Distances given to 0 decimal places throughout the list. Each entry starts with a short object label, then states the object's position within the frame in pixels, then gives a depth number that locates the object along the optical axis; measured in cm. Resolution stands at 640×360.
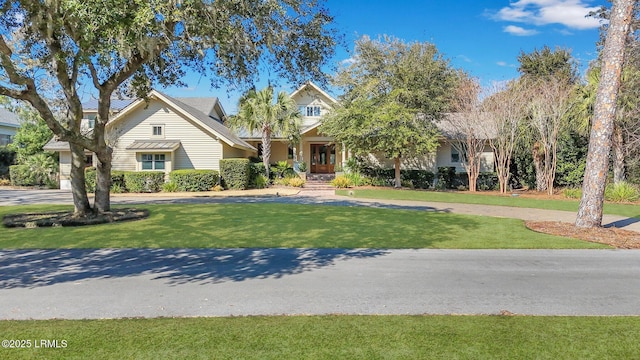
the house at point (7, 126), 3853
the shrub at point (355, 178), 2483
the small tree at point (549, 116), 2097
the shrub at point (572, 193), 1934
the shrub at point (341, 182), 2397
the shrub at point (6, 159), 3016
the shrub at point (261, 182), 2455
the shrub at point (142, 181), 2318
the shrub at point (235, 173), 2383
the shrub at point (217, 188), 2323
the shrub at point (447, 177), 2548
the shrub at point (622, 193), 1791
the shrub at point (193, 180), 2308
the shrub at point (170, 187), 2308
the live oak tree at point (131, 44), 725
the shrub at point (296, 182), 2419
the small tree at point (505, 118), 2173
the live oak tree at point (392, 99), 2191
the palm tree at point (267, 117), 2478
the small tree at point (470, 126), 2252
